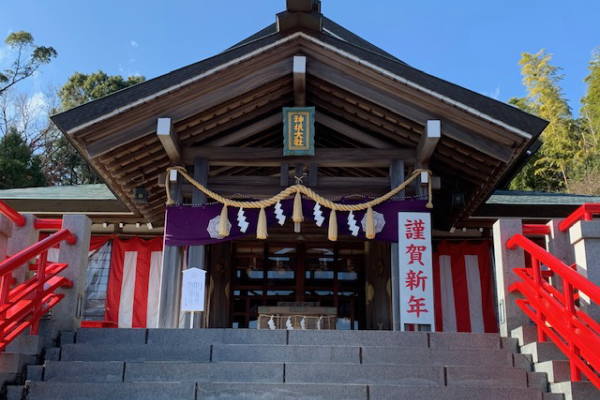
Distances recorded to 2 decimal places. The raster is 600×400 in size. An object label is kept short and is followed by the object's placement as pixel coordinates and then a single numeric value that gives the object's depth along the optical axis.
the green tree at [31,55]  34.50
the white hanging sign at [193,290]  8.22
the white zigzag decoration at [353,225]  8.91
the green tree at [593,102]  30.39
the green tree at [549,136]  30.78
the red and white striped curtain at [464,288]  11.94
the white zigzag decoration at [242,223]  8.93
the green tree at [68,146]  33.19
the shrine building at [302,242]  5.26
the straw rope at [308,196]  8.88
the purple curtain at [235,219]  8.85
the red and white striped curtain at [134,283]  12.18
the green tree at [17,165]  22.56
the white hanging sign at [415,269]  8.26
